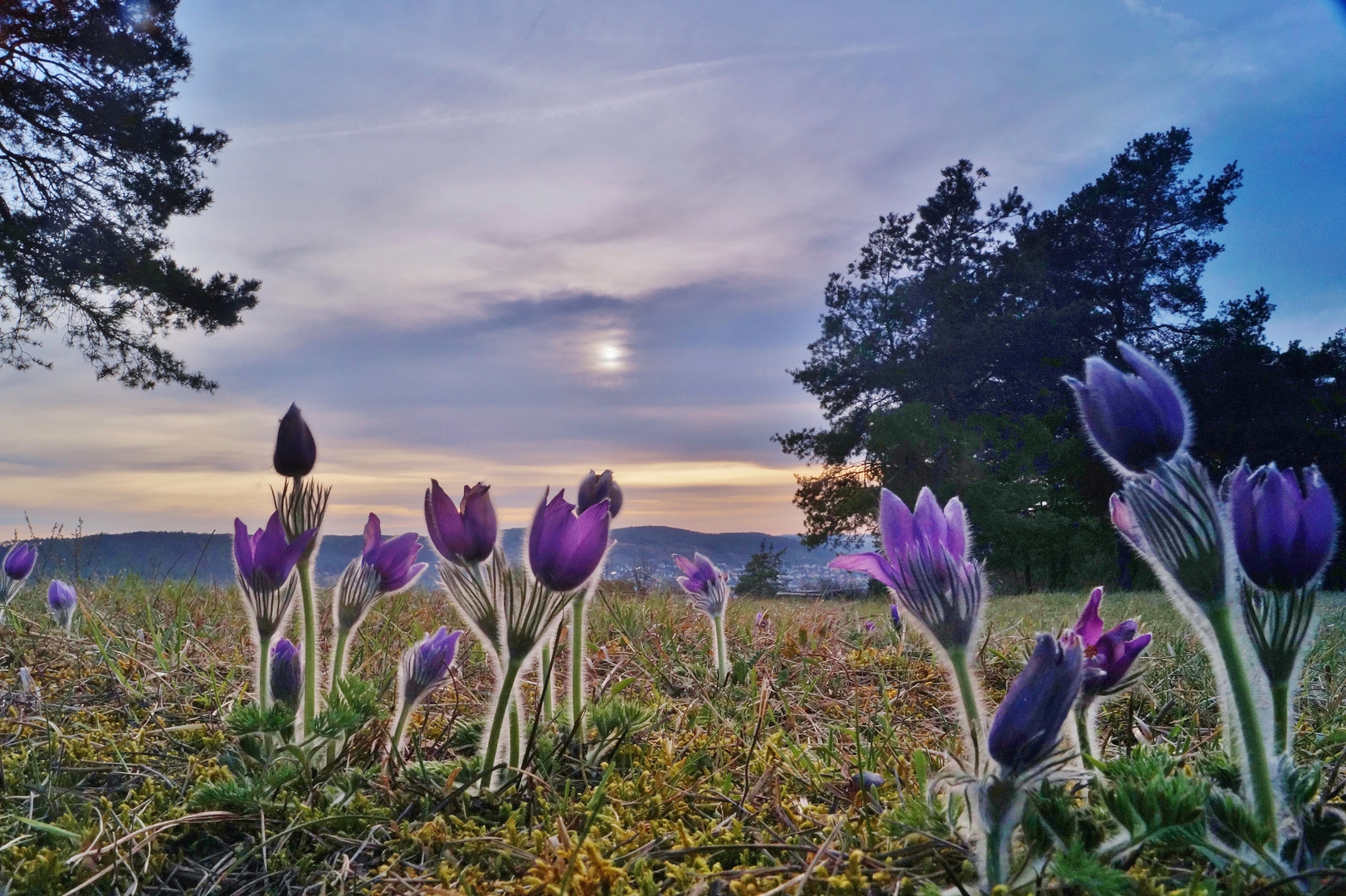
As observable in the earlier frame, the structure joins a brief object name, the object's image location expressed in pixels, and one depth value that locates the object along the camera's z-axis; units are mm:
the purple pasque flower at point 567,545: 318
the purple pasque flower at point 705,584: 611
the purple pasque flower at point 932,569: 276
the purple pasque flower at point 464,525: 365
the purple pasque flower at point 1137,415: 258
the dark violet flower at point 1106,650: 286
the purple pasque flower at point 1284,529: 247
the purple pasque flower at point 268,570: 380
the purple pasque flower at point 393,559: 431
